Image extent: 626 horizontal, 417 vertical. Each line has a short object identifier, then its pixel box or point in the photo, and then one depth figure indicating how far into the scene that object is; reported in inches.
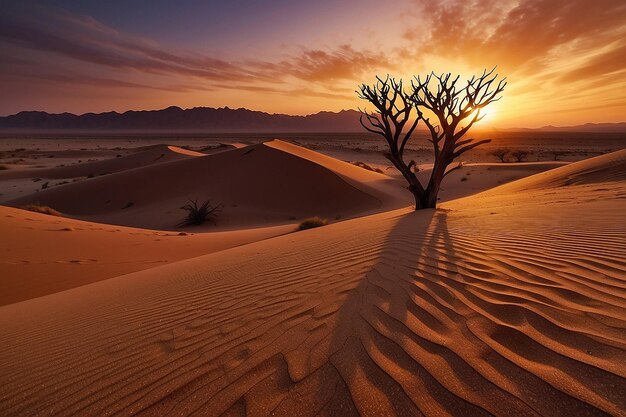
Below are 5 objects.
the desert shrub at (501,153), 1394.4
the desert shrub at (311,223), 383.6
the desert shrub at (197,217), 508.1
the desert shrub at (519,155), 1246.1
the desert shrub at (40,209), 454.4
